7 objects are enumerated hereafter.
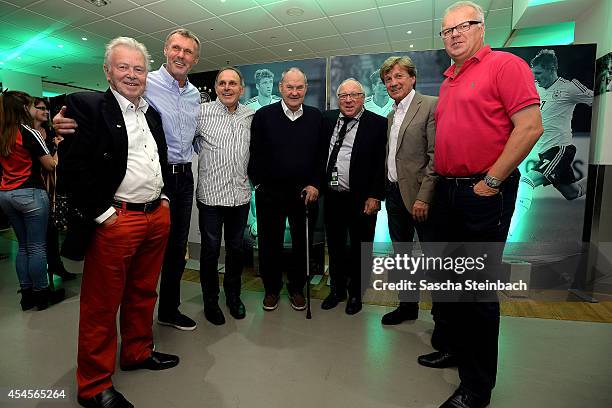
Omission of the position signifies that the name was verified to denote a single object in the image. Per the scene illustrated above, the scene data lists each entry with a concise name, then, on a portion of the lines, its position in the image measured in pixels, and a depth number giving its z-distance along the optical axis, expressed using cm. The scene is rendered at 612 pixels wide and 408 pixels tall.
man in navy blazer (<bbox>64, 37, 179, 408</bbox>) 154
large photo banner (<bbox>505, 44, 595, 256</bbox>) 304
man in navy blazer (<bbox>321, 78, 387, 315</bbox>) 252
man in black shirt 252
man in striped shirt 241
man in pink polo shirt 146
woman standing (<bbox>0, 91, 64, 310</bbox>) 250
